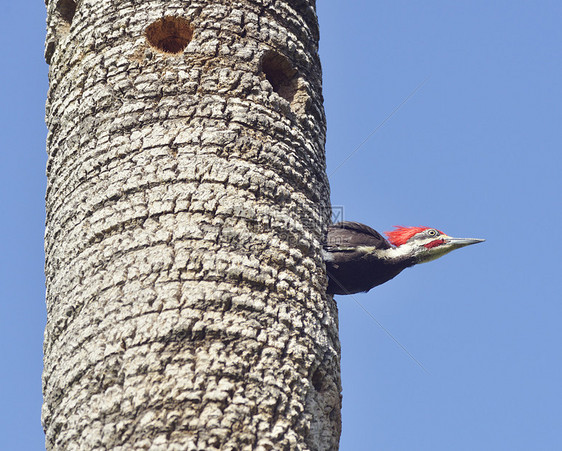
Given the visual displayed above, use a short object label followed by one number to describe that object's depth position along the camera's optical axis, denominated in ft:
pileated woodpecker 29.37
